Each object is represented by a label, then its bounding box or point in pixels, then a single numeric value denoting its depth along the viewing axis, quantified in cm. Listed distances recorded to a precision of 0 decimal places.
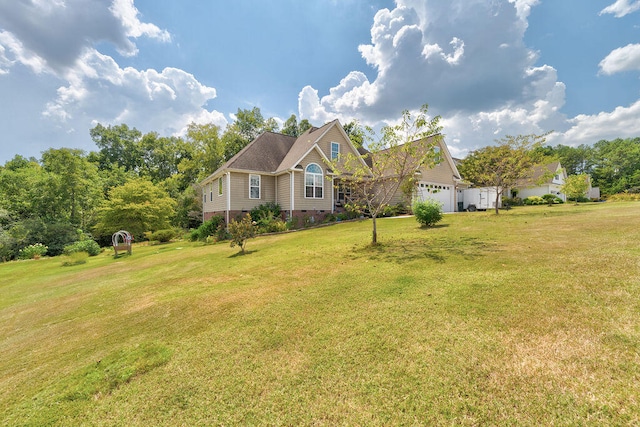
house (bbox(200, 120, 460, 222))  1809
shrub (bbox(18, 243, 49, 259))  1689
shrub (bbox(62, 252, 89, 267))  1340
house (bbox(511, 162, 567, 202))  3136
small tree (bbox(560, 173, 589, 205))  1993
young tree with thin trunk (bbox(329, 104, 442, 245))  860
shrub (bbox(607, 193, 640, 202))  2491
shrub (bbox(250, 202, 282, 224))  1753
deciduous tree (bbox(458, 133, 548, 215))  1559
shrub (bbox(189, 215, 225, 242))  1833
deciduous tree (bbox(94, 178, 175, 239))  2178
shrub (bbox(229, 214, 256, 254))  1044
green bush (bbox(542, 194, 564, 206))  2774
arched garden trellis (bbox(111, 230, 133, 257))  1490
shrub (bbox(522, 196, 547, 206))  2738
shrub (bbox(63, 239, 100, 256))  1624
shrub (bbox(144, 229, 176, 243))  2027
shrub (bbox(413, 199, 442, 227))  1215
